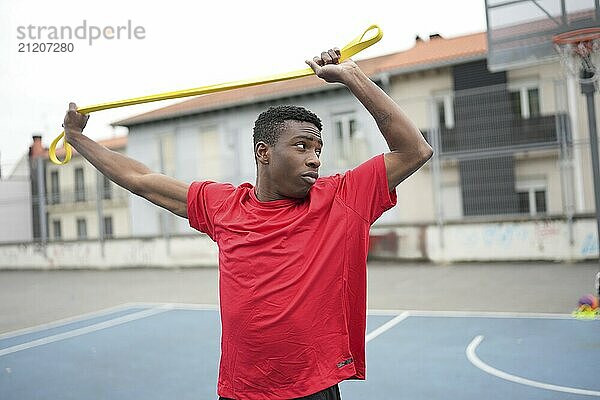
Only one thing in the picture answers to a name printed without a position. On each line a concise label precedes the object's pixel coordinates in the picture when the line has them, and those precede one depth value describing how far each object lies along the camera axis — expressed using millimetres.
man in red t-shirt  1667
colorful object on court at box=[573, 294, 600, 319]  6801
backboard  6629
